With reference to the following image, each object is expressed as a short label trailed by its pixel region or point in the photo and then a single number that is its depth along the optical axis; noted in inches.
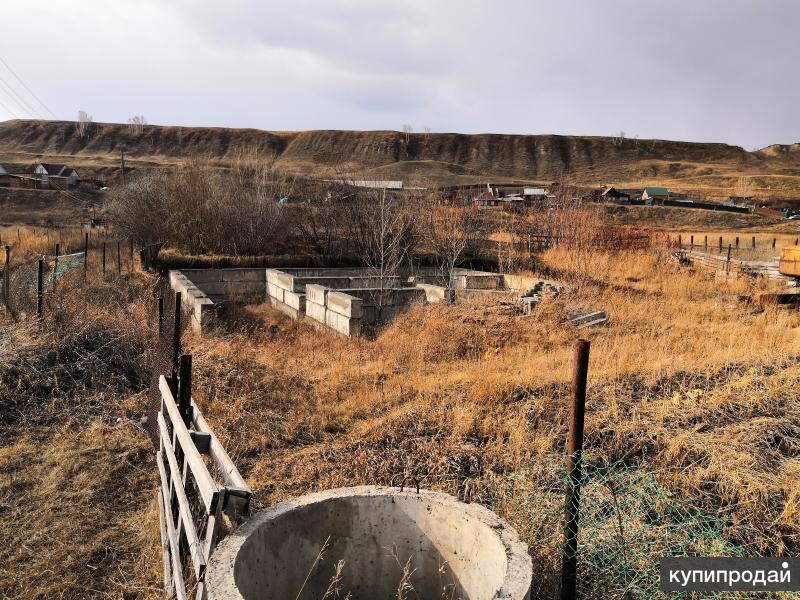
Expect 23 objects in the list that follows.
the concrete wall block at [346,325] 432.8
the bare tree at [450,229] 725.1
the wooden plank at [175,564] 132.3
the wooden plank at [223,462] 138.3
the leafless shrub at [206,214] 788.0
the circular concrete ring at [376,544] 131.9
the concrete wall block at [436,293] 493.7
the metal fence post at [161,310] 279.1
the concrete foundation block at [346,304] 430.6
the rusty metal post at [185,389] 183.5
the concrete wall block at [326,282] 569.0
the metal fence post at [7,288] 368.8
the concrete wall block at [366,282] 603.4
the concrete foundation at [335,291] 452.4
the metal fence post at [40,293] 360.5
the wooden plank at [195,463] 123.8
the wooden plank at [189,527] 120.7
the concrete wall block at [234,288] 655.1
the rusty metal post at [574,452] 127.5
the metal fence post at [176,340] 216.4
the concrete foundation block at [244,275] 666.8
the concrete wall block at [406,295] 496.4
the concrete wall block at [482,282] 574.9
